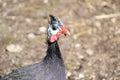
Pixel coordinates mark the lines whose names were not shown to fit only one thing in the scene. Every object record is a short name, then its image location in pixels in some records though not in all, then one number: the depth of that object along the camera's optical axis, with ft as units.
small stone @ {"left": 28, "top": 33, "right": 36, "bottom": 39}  44.47
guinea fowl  30.35
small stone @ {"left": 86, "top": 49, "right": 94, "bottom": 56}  41.53
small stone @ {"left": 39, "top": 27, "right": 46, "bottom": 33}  45.55
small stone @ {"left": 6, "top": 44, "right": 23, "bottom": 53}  42.24
